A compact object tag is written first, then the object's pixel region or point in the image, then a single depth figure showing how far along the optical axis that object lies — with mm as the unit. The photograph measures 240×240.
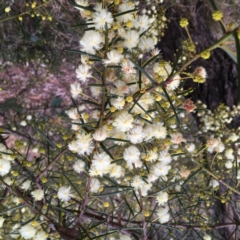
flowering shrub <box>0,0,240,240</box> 110
